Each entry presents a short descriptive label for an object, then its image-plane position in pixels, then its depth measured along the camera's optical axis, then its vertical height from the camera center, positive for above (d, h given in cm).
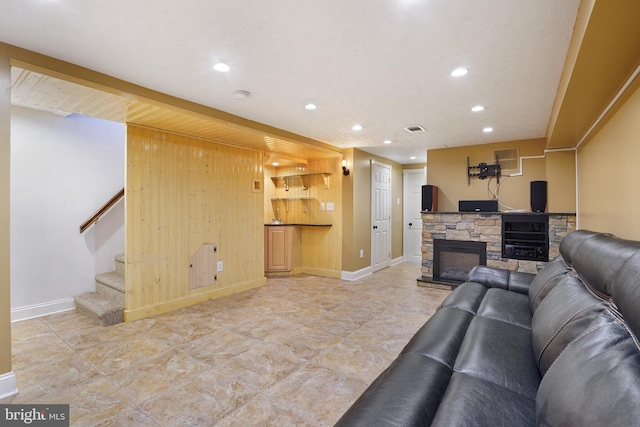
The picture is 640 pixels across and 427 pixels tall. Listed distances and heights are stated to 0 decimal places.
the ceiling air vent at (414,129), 396 +110
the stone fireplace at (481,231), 411 -31
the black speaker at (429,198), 510 +23
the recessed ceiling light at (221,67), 227 +110
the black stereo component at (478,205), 472 +9
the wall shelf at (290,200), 592 +26
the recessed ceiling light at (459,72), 234 +109
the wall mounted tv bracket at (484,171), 482 +65
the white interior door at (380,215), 591 -7
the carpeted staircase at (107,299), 324 -103
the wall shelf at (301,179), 565 +67
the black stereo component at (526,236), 420 -36
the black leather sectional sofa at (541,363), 80 -60
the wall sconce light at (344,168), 538 +78
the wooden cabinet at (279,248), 568 -67
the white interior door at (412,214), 694 -6
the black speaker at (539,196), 432 +21
